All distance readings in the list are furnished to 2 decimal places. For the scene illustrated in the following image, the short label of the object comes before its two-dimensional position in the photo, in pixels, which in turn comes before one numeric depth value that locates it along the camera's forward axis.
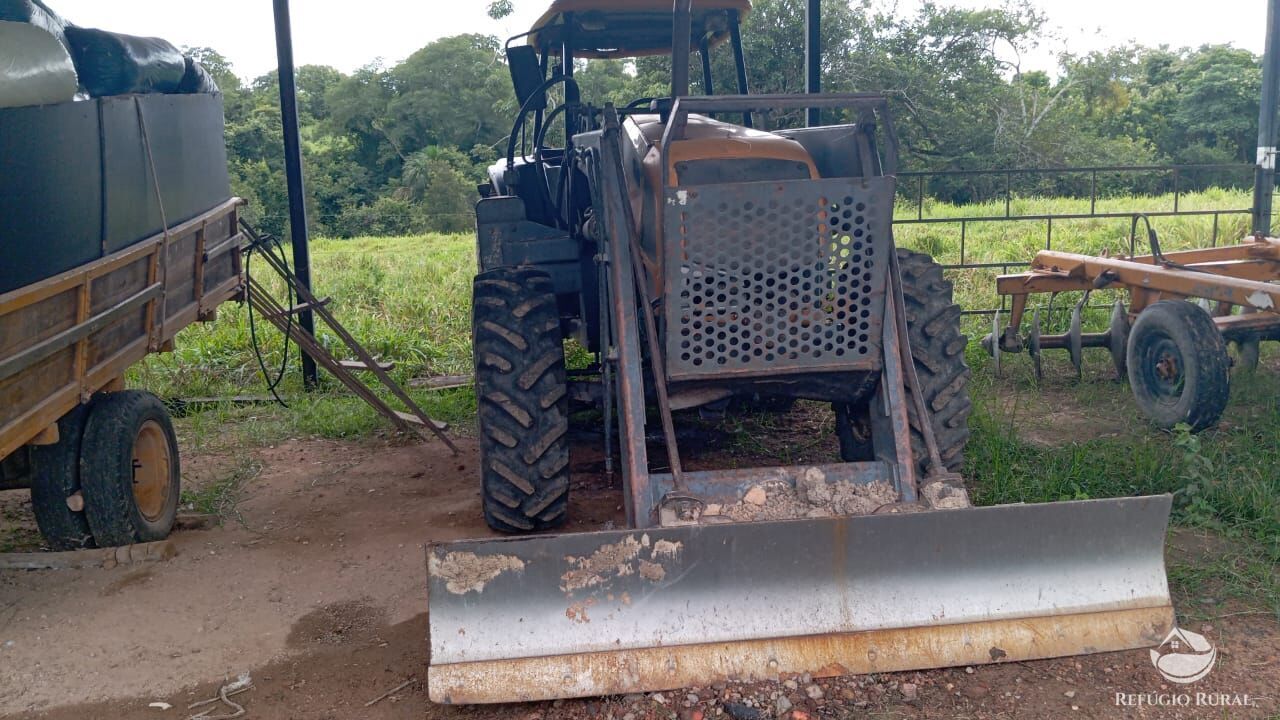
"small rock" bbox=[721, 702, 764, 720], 2.97
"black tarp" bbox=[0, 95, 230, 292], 3.58
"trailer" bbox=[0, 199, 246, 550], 3.55
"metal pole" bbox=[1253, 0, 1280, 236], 7.69
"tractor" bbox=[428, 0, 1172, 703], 3.11
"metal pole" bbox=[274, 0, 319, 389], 7.32
